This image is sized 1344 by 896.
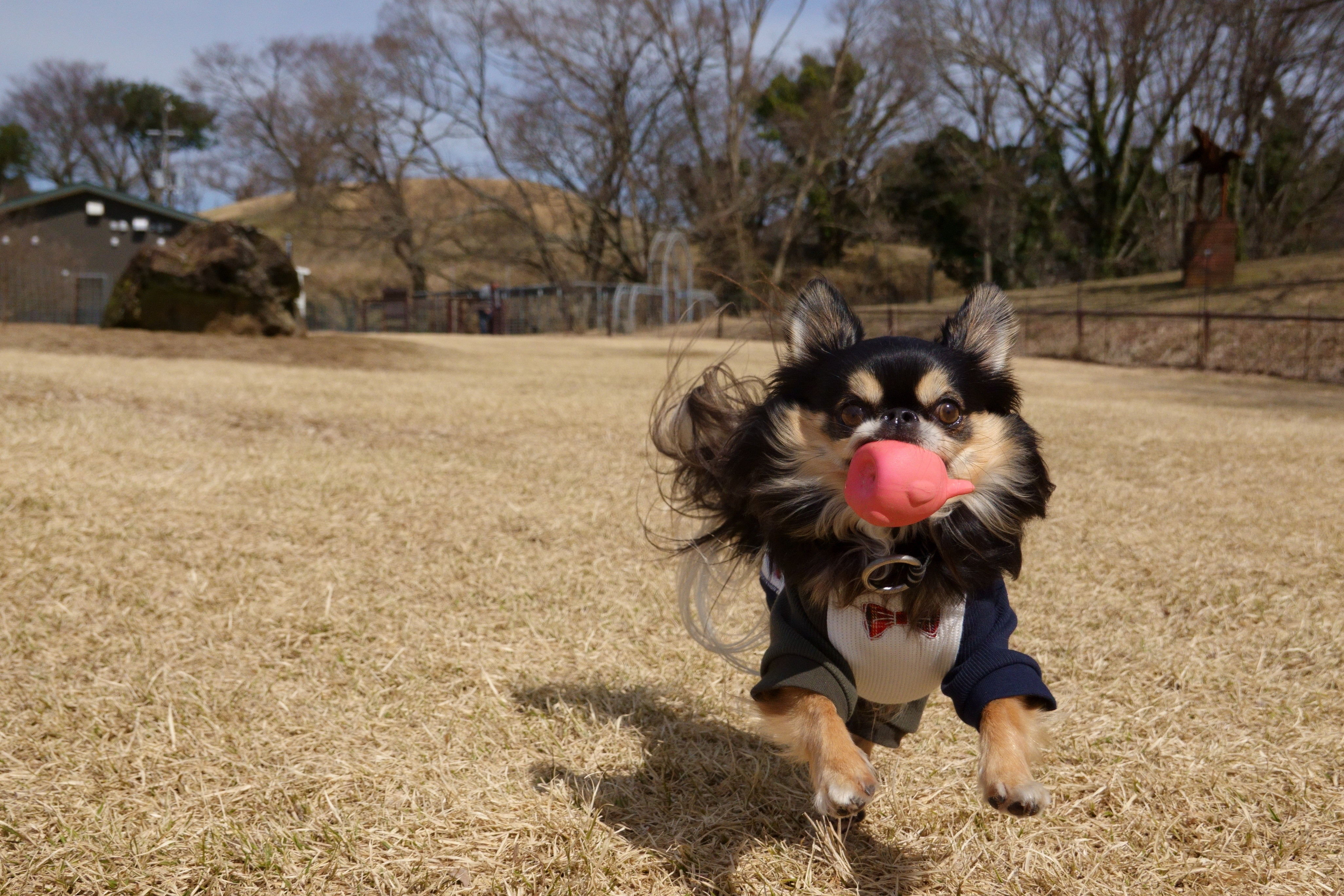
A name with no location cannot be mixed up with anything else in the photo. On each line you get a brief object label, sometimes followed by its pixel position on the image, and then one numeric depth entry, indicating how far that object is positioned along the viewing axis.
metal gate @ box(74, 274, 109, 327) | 25.19
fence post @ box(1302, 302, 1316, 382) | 12.97
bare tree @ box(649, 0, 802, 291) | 29.14
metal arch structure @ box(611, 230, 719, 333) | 26.83
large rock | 11.30
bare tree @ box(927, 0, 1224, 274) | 25.36
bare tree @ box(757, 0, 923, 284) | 29.98
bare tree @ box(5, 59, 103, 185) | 40.38
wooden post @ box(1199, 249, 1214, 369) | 14.32
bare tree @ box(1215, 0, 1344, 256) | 22.09
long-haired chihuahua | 1.75
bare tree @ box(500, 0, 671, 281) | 29.16
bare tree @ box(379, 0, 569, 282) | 29.16
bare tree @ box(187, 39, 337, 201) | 32.31
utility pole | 36.69
